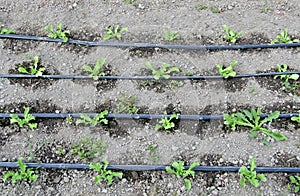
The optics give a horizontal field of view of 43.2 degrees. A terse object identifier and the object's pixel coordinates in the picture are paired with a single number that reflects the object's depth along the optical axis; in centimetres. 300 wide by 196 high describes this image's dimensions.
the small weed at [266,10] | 437
